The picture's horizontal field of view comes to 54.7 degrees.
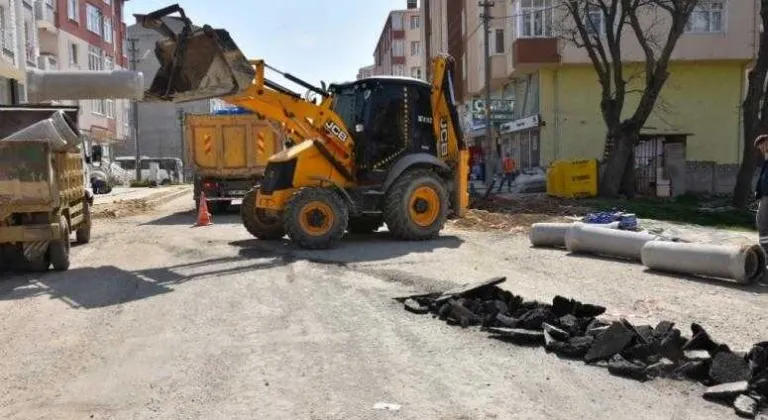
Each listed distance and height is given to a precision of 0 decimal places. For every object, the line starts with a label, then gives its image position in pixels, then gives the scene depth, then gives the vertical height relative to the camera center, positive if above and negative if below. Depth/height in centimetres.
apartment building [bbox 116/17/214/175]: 7612 +455
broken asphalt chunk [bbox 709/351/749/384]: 518 -146
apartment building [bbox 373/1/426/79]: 10225 +1779
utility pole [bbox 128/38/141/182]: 5009 +616
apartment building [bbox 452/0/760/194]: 3325 +374
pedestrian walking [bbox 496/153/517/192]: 3123 -27
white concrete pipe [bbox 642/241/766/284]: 887 -121
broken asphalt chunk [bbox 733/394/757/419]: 464 -155
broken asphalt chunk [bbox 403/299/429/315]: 754 -143
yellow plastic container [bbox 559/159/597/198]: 2620 -55
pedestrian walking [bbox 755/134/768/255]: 934 -44
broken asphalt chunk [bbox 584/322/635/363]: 578 -140
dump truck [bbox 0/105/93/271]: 979 -36
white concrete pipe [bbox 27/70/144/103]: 1291 +169
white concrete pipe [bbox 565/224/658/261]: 1072 -115
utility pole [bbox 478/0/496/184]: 3322 +433
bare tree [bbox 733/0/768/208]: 2208 +130
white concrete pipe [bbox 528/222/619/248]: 1236 -116
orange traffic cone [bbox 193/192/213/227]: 1752 -107
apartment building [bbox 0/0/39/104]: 2969 +525
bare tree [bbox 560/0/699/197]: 2386 +262
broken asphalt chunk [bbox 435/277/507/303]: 768 -130
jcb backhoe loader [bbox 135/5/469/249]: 1223 +19
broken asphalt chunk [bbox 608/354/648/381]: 543 -151
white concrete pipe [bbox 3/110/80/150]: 995 +57
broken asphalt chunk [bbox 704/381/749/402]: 492 -153
